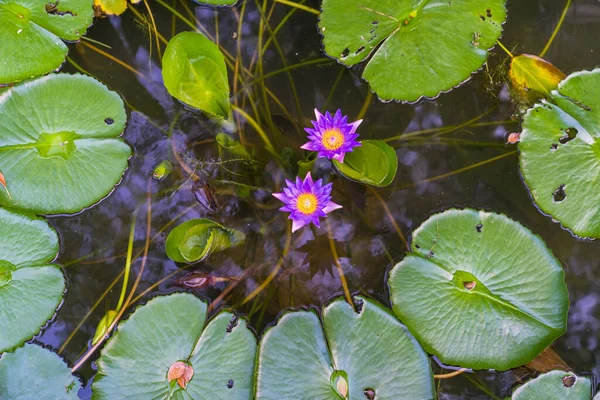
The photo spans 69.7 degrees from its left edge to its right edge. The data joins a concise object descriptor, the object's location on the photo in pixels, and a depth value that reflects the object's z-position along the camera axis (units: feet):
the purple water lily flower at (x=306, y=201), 7.52
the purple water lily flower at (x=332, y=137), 7.27
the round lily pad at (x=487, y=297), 7.86
